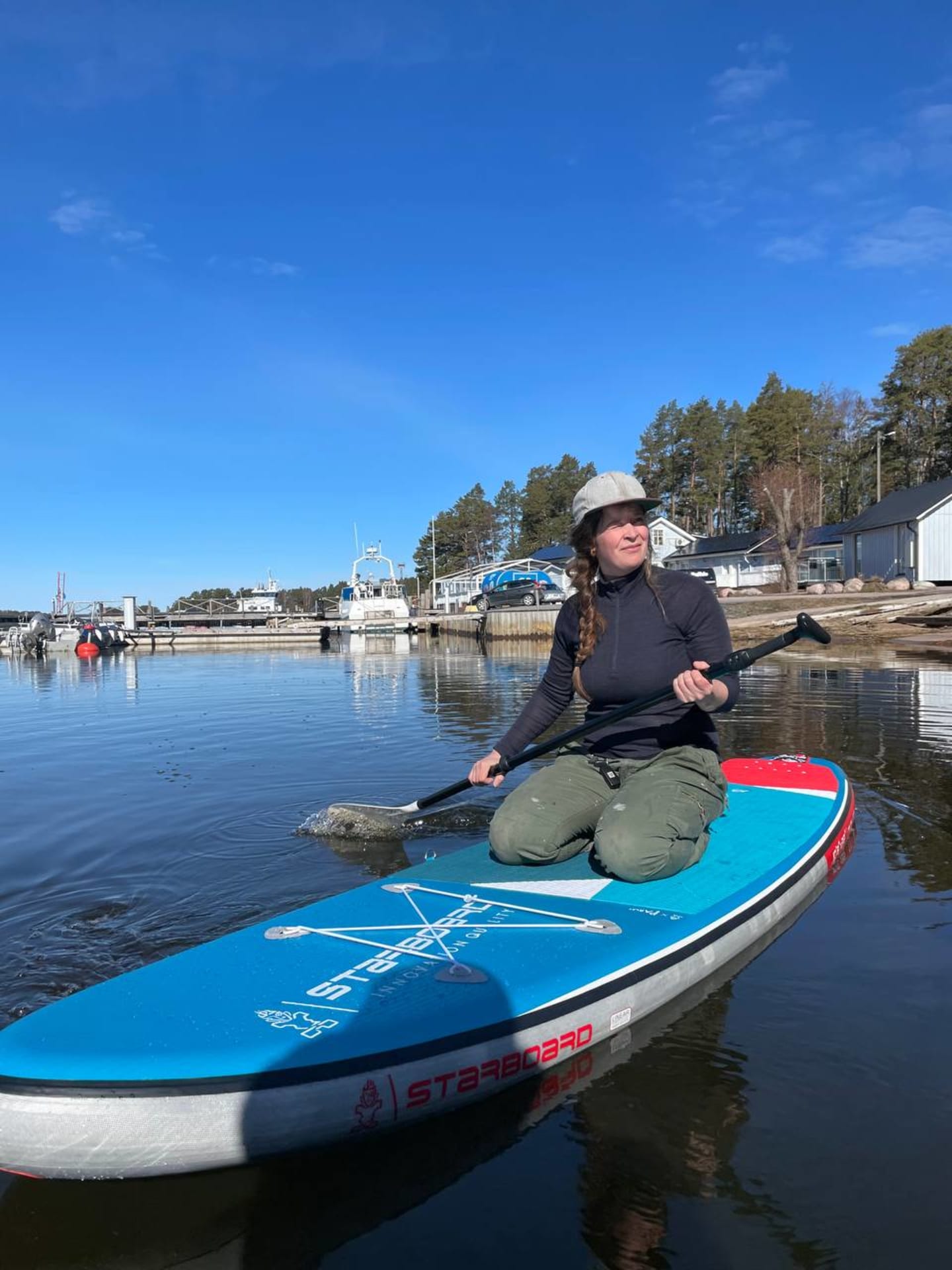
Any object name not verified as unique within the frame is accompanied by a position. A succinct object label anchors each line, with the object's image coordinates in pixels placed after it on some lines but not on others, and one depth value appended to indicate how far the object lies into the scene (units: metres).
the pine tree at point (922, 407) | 59.06
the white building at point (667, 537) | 60.09
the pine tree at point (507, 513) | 95.94
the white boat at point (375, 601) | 57.22
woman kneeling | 4.17
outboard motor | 48.66
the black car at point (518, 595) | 48.78
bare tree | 46.16
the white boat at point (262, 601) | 76.84
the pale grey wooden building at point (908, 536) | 39.03
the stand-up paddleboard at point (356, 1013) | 2.37
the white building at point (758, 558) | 52.19
